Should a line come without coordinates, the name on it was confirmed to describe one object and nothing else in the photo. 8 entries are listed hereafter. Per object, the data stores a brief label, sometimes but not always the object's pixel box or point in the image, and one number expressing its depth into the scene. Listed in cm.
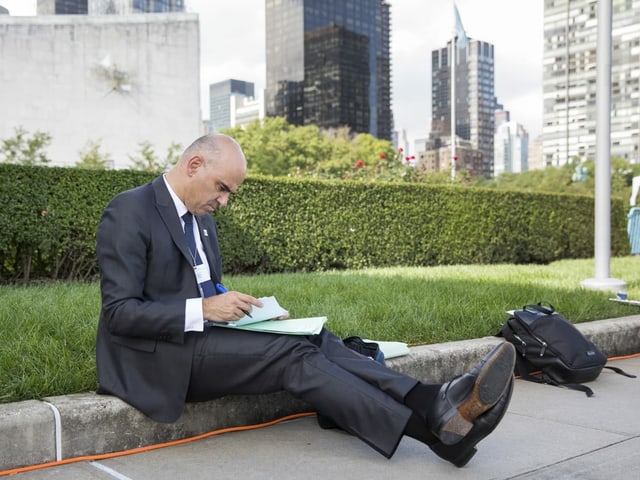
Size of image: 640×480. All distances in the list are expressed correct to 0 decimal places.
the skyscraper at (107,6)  4019
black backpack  464
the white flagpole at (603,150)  841
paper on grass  410
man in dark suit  287
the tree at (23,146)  2138
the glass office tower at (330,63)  12925
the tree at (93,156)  2312
